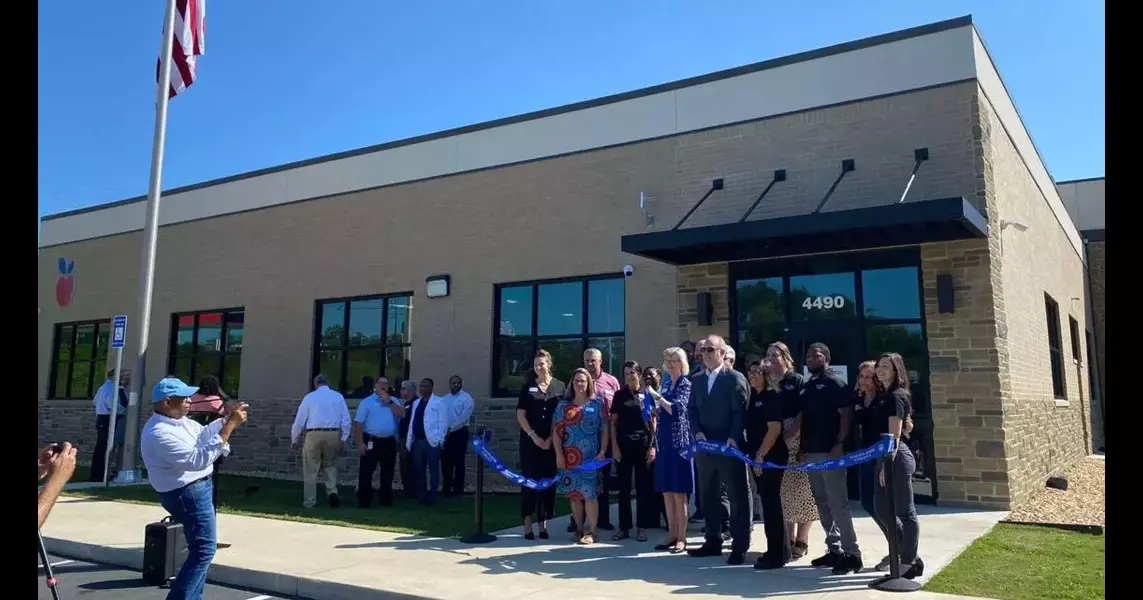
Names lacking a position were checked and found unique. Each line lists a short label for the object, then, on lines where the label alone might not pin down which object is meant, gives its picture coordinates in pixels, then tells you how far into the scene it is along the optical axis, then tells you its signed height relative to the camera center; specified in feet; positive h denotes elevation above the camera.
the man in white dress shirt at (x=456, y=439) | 39.45 -2.87
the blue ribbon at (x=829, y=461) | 20.43 -1.93
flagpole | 45.19 +7.38
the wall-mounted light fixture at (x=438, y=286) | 47.60 +5.76
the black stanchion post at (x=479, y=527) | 27.35 -5.03
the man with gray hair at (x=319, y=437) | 37.27 -2.56
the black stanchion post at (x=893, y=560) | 19.72 -4.43
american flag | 47.26 +19.89
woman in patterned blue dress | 26.71 -1.97
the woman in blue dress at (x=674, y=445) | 24.63 -1.94
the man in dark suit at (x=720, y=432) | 22.98 -1.41
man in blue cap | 16.63 -1.80
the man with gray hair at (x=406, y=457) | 40.42 -3.83
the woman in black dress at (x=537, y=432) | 27.76 -1.71
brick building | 33.78 +6.70
